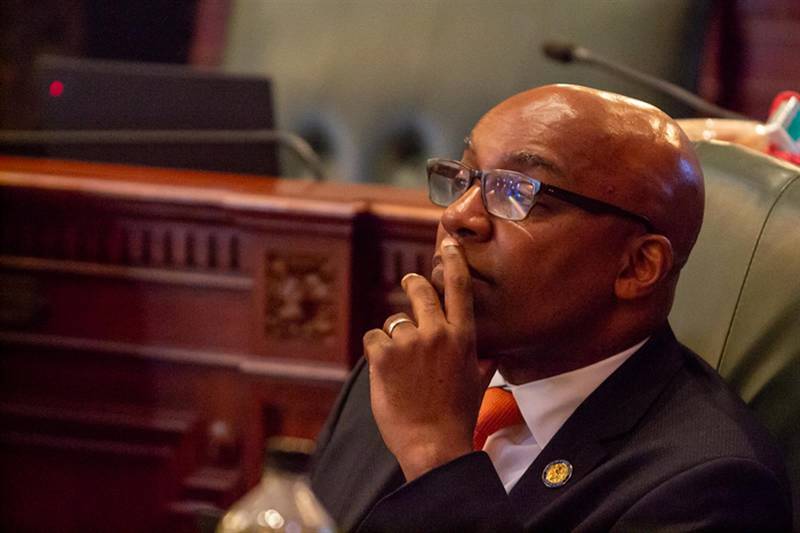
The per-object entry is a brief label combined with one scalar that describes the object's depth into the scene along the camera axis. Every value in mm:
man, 4673
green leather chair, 4797
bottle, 4315
